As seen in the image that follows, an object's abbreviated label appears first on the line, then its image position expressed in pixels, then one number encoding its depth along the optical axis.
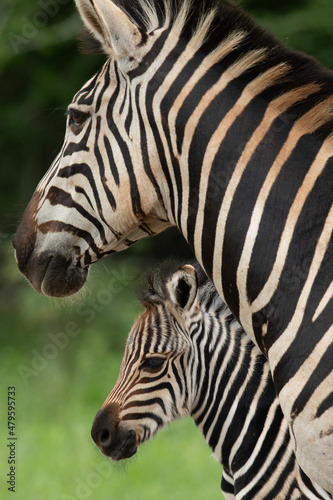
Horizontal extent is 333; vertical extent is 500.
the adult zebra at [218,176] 5.15
